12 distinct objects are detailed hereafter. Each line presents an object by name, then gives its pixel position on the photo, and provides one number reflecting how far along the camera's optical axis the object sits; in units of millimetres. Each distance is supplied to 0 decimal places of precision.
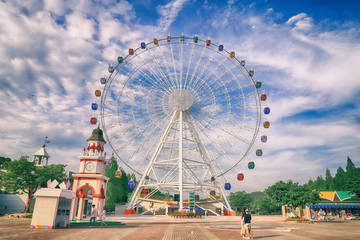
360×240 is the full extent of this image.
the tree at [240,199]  90625
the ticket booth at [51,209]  18234
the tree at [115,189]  62372
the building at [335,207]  48875
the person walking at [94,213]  21355
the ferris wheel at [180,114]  42125
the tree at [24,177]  40312
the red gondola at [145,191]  44062
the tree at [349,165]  98375
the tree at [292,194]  34906
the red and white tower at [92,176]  33219
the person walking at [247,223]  14242
